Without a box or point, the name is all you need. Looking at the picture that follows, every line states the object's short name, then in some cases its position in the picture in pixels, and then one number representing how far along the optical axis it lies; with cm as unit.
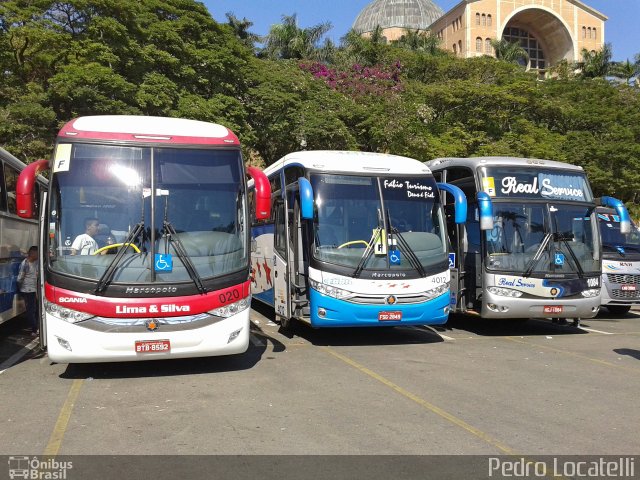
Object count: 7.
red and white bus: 798
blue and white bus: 1067
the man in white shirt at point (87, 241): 821
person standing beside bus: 1169
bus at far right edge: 1608
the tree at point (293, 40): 4253
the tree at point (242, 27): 4034
